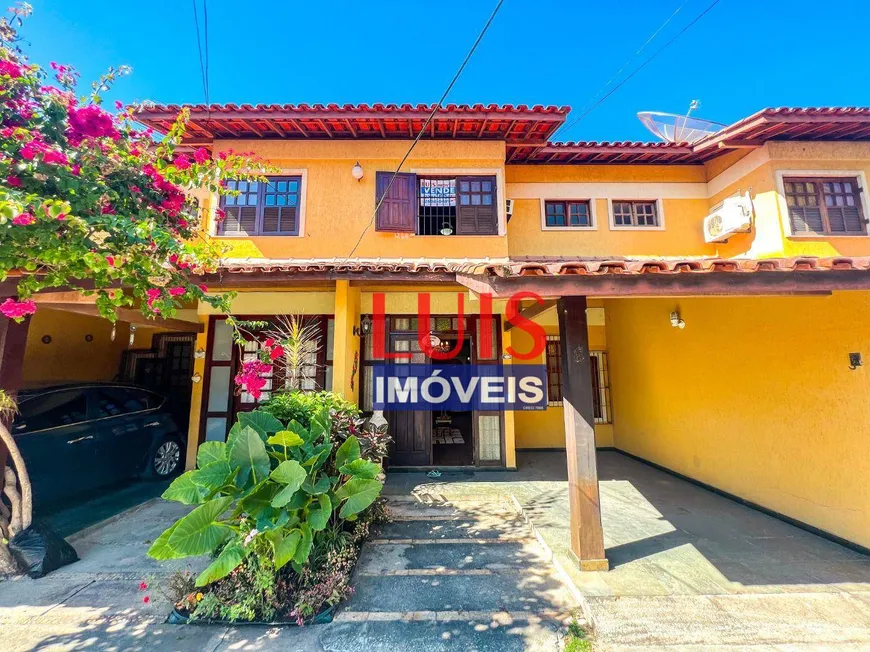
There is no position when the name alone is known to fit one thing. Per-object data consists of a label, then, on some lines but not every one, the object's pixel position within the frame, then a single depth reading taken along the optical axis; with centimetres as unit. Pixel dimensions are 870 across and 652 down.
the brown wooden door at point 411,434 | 749
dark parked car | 521
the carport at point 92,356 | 493
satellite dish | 923
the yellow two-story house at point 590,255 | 505
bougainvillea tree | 308
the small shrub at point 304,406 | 497
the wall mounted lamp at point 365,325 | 764
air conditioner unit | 763
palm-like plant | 601
